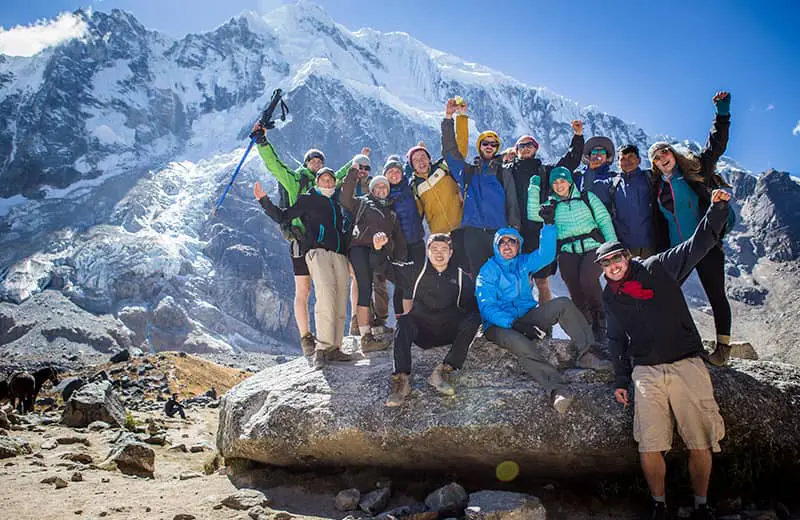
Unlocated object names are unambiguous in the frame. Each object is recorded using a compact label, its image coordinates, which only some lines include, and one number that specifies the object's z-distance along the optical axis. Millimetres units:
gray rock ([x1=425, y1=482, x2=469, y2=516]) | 5648
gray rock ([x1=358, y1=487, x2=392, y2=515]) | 6094
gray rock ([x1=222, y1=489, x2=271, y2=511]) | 6135
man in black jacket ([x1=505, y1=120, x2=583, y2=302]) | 8086
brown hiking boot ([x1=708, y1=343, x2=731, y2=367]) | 6531
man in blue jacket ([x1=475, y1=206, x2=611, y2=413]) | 6277
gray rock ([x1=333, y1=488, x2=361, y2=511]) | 6215
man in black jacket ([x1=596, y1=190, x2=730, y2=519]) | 5078
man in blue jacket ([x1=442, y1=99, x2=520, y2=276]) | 8078
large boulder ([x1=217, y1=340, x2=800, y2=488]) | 6094
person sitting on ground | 16753
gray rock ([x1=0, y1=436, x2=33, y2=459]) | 8406
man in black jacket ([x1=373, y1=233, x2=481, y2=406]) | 6625
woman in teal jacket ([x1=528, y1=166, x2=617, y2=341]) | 7141
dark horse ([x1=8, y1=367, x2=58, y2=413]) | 16141
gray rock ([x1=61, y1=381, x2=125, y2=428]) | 12227
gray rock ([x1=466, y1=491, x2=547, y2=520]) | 5205
